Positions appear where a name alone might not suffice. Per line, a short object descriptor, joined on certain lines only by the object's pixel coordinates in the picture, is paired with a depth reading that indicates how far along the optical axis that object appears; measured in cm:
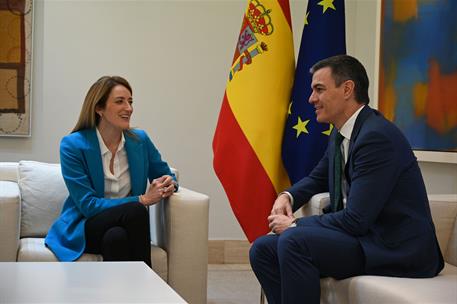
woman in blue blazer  337
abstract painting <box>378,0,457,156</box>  386
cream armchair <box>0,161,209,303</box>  331
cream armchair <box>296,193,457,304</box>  245
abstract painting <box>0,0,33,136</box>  477
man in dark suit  277
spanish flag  377
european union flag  374
